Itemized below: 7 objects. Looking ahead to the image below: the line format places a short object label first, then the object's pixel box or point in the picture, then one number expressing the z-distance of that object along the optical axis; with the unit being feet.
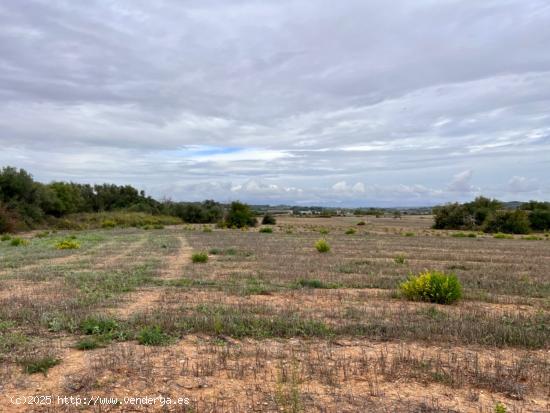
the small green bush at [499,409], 14.38
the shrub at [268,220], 250.78
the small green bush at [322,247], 77.92
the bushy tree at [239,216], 213.87
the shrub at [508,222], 196.13
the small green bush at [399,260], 62.17
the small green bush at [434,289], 34.99
